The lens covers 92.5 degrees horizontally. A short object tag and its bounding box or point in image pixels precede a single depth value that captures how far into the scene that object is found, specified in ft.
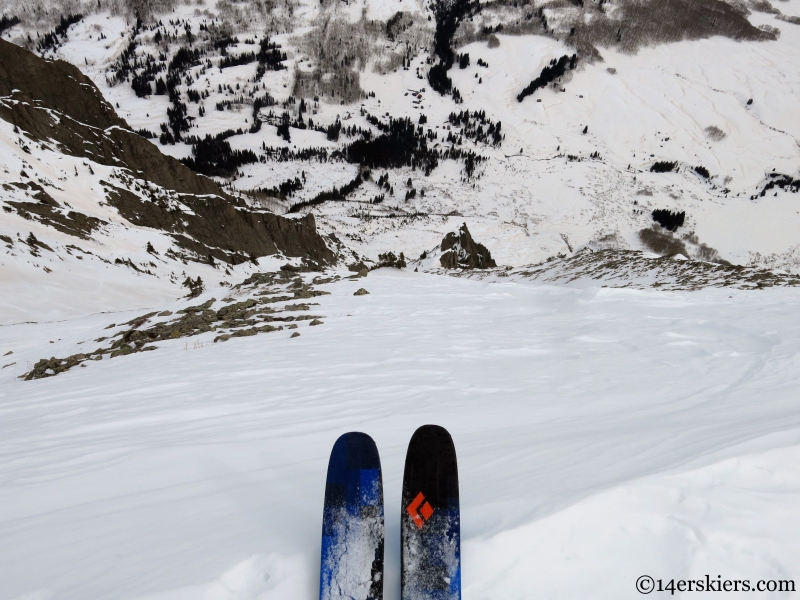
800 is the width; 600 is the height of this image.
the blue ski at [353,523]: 5.48
